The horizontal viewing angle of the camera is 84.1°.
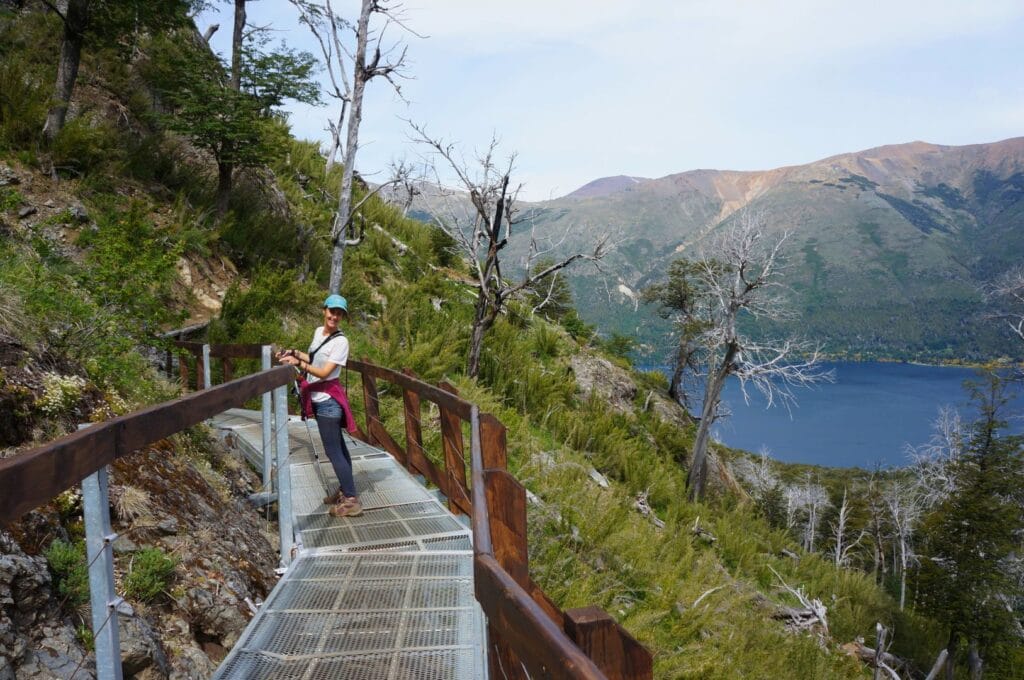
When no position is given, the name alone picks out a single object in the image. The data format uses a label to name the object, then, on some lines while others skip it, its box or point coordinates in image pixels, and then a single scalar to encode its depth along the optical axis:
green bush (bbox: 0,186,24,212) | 6.36
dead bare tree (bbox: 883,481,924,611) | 39.00
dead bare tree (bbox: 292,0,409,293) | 11.61
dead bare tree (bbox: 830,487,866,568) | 36.44
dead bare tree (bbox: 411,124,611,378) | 12.52
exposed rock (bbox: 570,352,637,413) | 17.30
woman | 4.68
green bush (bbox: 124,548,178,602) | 2.75
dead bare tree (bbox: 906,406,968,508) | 25.52
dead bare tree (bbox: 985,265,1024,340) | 21.36
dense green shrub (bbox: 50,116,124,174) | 9.65
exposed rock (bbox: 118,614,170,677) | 2.32
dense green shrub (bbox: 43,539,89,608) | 2.53
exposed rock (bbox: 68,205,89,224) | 8.87
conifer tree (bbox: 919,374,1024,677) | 20.20
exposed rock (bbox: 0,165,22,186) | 8.55
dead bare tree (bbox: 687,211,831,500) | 17.73
